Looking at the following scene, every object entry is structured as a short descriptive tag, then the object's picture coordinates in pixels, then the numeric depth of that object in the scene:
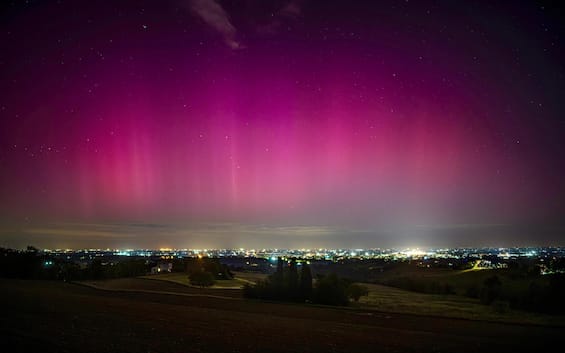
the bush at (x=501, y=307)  34.50
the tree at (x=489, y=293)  43.03
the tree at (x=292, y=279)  39.06
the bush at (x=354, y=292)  40.86
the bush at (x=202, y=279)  53.42
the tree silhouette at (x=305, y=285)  38.47
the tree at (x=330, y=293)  37.25
